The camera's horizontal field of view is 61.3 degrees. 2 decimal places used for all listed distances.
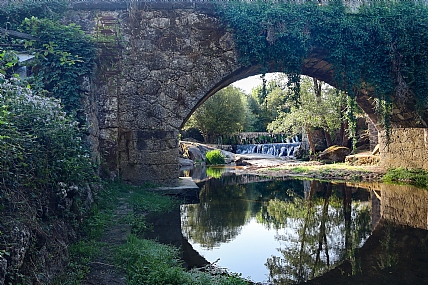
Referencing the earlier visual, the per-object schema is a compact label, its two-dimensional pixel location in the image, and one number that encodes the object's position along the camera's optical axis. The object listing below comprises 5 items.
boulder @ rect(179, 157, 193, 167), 15.68
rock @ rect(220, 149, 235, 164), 18.02
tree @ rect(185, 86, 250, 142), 24.84
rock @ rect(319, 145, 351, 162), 14.05
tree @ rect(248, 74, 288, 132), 34.31
